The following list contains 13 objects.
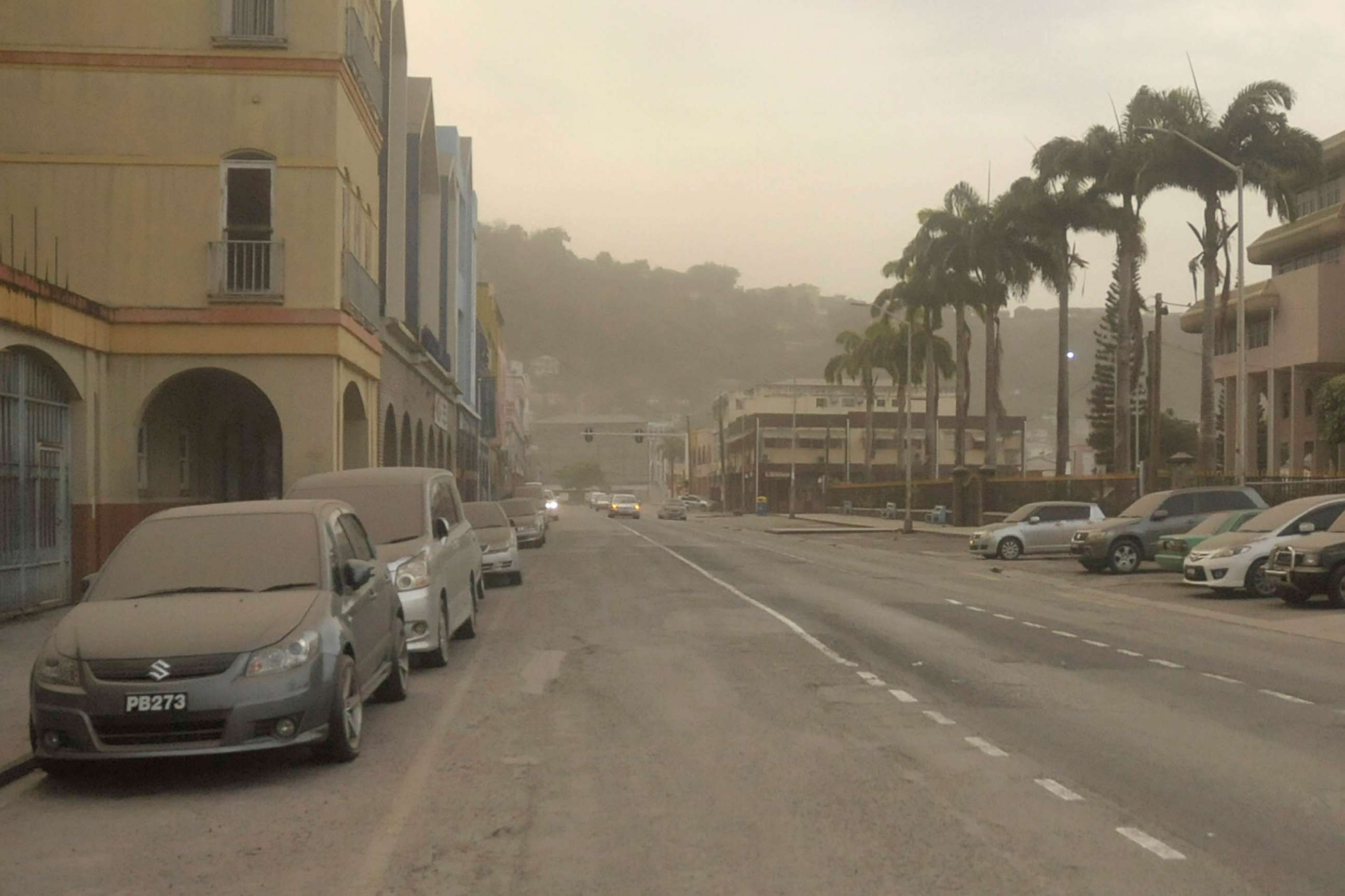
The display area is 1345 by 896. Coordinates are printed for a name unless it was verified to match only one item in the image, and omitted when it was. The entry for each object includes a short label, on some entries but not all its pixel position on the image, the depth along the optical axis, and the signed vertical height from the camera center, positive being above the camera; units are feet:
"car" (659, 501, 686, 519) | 289.94 -13.93
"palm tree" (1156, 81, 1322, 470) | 148.56 +30.90
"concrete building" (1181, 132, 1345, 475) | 183.62 +16.31
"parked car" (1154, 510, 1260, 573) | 85.15 -5.84
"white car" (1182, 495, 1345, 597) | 73.72 -5.59
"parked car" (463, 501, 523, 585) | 80.79 -5.59
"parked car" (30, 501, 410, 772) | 26.78 -4.04
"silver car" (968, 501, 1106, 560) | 119.85 -7.47
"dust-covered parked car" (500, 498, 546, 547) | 129.59 -7.15
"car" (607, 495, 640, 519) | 290.15 -13.38
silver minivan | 43.39 -3.20
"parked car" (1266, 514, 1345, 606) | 65.72 -5.84
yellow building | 73.97 +13.35
